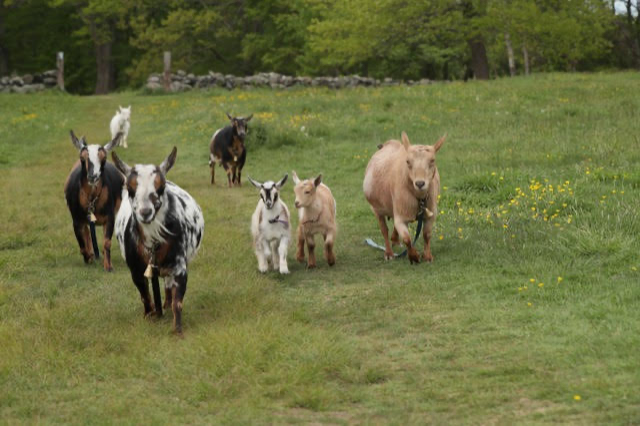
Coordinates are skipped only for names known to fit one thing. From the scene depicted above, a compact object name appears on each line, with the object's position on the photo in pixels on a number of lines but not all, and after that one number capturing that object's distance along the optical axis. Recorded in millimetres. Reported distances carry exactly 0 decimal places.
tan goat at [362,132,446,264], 9938
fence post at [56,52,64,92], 44688
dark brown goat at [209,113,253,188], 17500
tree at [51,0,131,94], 54375
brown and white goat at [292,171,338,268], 10414
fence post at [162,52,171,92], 42156
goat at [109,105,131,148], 24203
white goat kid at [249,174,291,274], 10106
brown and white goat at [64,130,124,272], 10641
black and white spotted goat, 7492
